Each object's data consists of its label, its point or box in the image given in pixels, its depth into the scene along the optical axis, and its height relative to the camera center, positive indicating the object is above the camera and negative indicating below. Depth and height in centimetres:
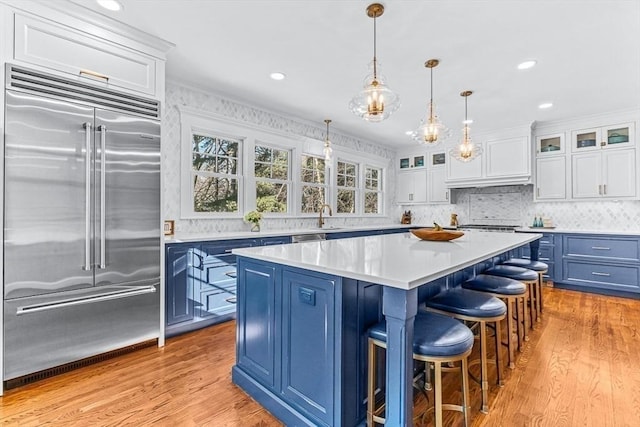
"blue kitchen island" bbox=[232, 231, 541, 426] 131 -55
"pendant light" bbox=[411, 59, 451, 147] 293 +78
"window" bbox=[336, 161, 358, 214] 581 +54
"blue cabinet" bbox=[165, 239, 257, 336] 292 -68
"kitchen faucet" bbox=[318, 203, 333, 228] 515 -7
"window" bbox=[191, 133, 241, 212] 385 +51
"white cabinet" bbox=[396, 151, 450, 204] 631 +74
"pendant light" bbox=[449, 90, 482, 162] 352 +72
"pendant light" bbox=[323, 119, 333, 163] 432 +84
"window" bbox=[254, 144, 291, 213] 447 +52
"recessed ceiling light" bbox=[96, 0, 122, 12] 221 +147
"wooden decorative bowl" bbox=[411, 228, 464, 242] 269 -17
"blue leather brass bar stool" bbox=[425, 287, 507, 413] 187 -57
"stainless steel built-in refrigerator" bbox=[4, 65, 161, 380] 208 -5
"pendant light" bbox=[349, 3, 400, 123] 221 +81
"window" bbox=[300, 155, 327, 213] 511 +52
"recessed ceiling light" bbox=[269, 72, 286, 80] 337 +148
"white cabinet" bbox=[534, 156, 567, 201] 499 +58
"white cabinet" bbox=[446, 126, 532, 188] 515 +89
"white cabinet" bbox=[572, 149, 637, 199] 448 +59
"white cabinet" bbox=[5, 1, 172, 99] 214 +124
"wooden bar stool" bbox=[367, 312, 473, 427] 142 -60
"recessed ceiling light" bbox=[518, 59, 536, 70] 305 +146
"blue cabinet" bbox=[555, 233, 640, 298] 425 -68
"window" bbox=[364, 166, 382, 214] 644 +50
